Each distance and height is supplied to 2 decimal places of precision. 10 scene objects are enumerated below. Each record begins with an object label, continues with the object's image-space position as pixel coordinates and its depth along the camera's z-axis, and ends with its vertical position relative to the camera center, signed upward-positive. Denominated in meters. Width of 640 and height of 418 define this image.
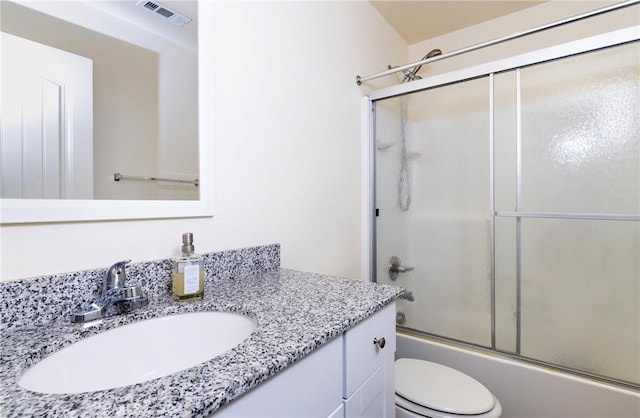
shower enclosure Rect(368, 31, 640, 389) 1.37 +0.02
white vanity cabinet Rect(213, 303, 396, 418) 0.49 -0.33
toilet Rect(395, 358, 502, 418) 1.05 -0.66
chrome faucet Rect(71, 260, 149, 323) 0.66 -0.19
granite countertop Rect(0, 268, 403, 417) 0.37 -0.23
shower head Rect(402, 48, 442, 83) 1.95 +0.83
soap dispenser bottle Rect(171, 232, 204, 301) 0.77 -0.16
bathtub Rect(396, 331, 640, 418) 1.23 -0.76
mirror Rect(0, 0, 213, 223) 0.69 +0.27
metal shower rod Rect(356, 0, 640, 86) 1.16 +0.73
